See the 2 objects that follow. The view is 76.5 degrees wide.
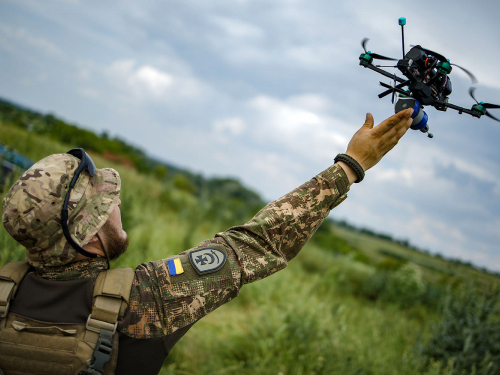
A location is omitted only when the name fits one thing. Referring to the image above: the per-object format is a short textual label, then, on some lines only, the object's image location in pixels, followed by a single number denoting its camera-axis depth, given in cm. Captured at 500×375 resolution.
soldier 131
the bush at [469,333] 449
